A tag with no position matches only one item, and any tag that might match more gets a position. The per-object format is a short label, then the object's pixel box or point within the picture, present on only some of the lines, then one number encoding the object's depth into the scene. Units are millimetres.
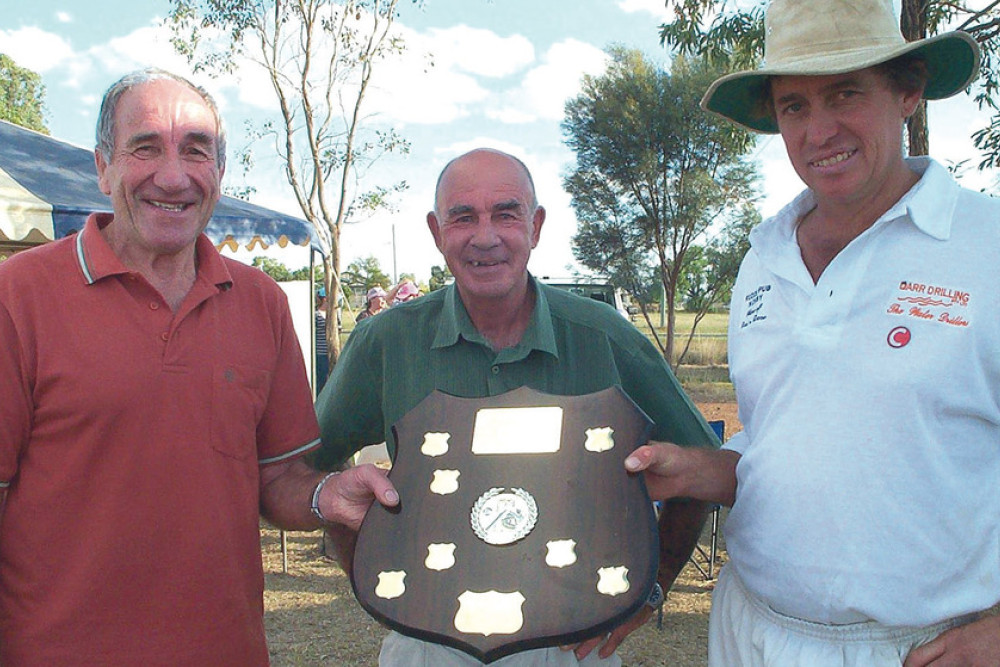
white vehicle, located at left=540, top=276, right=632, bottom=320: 11781
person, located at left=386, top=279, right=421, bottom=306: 11469
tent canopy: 4859
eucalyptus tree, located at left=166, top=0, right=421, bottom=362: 13094
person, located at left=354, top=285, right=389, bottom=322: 11133
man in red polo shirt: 1846
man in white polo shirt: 1647
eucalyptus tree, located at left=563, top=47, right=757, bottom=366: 15617
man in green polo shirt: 2234
